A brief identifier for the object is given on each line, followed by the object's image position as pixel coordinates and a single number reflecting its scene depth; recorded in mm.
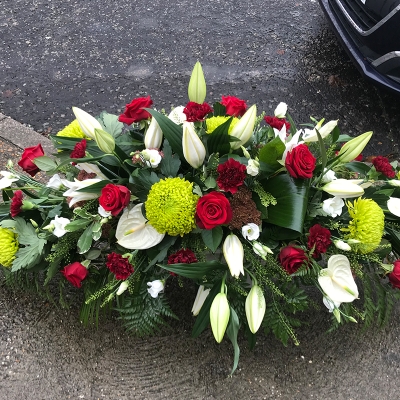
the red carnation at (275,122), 1672
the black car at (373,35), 2434
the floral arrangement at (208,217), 1382
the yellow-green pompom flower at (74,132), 1681
